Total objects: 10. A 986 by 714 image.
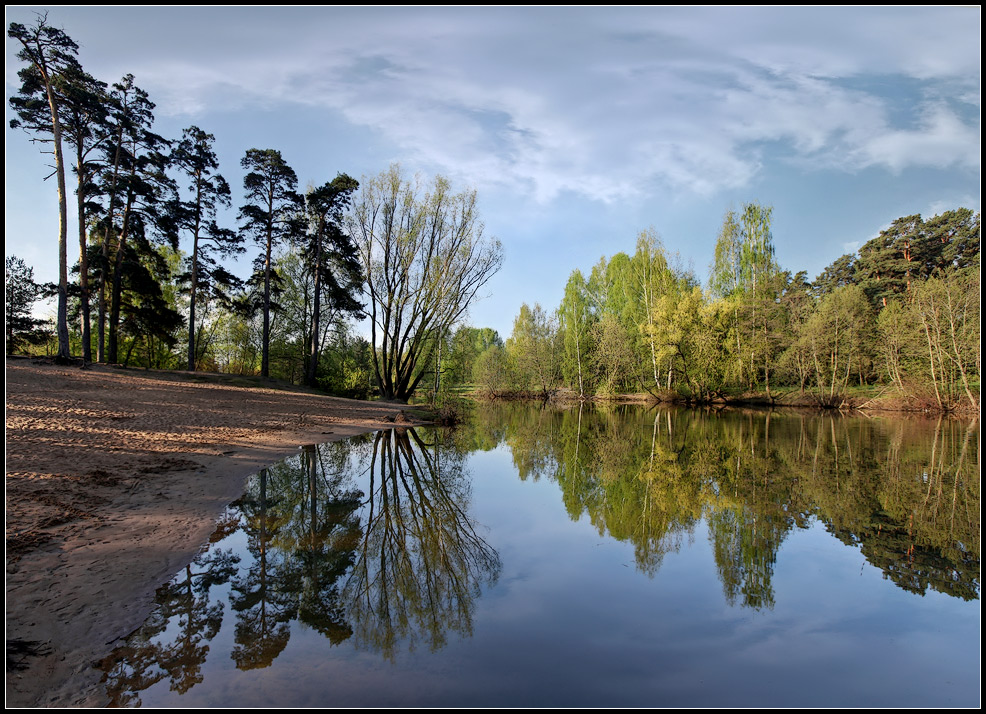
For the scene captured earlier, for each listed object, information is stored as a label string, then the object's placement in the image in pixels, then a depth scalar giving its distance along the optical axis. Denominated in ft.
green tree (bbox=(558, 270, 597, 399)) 143.33
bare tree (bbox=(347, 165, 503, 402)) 92.48
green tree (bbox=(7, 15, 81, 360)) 55.52
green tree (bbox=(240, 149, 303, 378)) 88.84
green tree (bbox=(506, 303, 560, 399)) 153.79
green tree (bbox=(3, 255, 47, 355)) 64.13
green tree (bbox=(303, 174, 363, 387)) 93.56
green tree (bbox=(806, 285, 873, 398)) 104.78
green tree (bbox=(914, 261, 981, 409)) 81.87
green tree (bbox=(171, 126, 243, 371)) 81.25
